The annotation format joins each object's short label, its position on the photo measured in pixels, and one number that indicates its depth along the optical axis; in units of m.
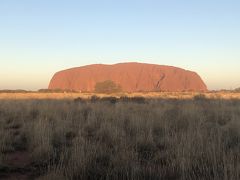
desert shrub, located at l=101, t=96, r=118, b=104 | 14.42
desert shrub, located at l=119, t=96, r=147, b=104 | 14.38
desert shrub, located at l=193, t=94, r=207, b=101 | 15.72
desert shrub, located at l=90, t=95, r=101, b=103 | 14.56
